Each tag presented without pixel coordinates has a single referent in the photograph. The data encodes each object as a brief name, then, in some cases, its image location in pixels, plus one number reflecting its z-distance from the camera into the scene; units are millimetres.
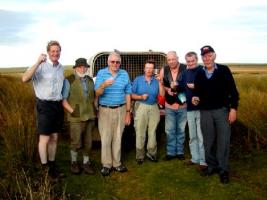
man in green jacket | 4173
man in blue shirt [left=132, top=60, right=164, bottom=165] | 4640
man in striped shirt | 4298
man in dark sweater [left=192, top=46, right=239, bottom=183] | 3936
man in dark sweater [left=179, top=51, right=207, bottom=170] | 4349
